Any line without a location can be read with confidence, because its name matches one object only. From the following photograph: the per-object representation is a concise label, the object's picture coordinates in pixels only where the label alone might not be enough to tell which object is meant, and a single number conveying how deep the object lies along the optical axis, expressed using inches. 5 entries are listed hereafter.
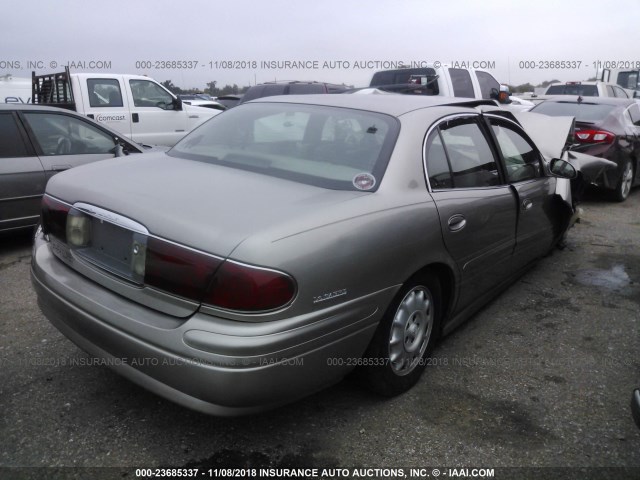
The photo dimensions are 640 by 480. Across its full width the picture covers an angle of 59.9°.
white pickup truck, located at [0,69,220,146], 362.3
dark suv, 378.6
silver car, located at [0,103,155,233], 194.2
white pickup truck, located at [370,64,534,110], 376.2
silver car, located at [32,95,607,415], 81.2
